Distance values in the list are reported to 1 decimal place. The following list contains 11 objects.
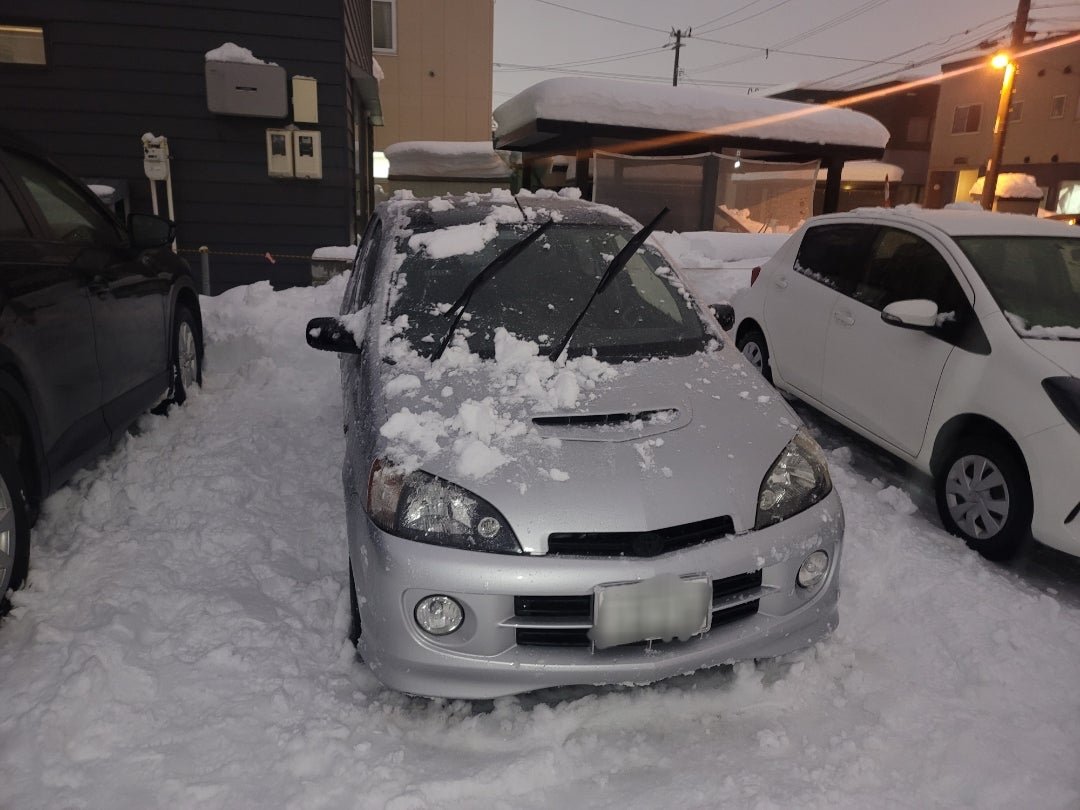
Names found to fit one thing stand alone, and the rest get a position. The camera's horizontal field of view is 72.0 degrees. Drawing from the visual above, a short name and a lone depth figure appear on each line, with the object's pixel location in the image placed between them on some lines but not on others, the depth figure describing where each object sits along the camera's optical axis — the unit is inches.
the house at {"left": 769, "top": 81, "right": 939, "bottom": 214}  1386.6
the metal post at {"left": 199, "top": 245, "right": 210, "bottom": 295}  350.0
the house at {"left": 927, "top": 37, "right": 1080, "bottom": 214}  1083.3
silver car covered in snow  87.9
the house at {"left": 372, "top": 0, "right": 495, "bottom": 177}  736.3
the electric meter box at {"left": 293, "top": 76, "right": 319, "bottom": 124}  343.6
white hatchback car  129.8
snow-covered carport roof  510.0
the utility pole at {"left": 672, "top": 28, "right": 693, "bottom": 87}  1740.9
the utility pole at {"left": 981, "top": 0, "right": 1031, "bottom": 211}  759.5
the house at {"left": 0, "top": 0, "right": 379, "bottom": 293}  332.2
